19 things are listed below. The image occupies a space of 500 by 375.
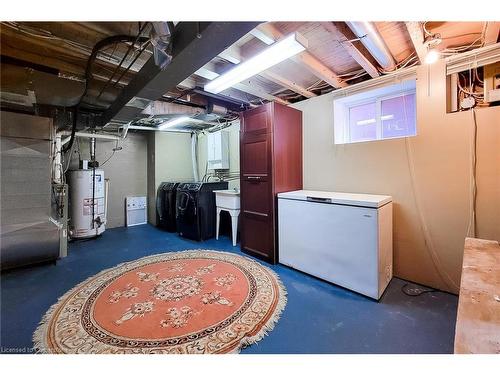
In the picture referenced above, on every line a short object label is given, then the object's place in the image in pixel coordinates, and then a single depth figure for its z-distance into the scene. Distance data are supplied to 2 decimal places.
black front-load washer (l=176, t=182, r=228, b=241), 3.83
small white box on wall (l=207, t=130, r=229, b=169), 4.35
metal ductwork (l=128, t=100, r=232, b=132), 3.24
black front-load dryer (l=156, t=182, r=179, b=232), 4.48
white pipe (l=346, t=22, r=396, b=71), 1.57
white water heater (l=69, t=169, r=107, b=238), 3.91
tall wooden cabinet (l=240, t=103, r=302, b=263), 2.82
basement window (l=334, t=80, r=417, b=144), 2.43
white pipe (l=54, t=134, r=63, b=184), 3.26
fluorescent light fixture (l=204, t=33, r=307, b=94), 1.68
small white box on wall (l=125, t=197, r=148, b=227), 5.04
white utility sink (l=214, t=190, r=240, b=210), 3.52
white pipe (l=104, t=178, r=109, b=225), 4.43
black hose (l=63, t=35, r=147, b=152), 1.70
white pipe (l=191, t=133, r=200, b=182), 5.34
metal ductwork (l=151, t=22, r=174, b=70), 1.27
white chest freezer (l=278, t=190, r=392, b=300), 1.97
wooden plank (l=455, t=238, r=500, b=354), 0.72
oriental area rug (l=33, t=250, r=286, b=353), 1.49
